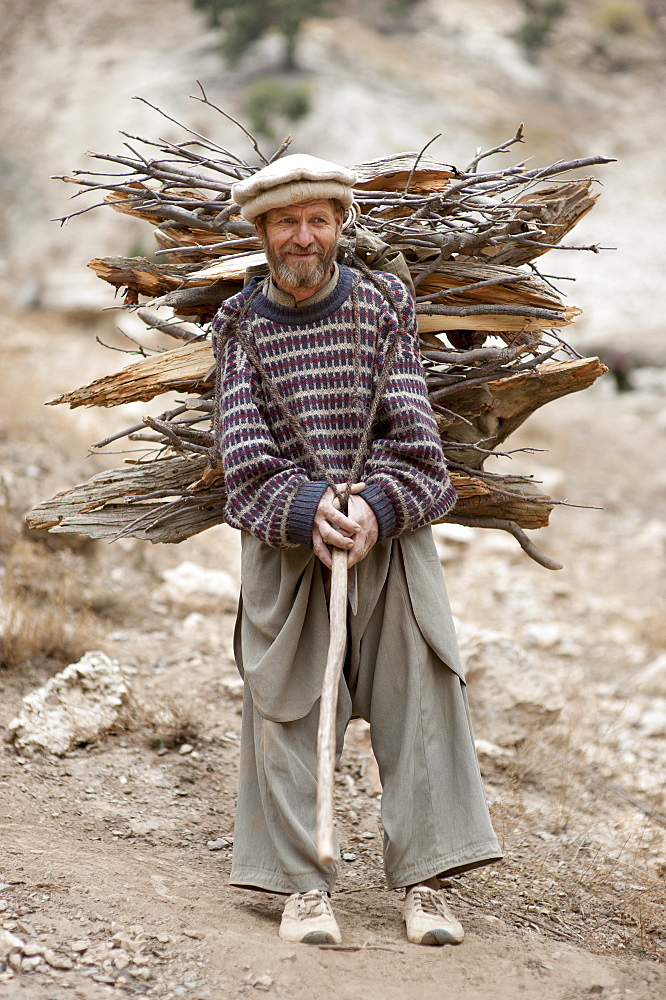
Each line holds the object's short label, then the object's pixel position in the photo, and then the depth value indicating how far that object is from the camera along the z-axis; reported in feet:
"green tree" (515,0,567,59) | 74.69
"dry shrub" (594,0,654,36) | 79.25
